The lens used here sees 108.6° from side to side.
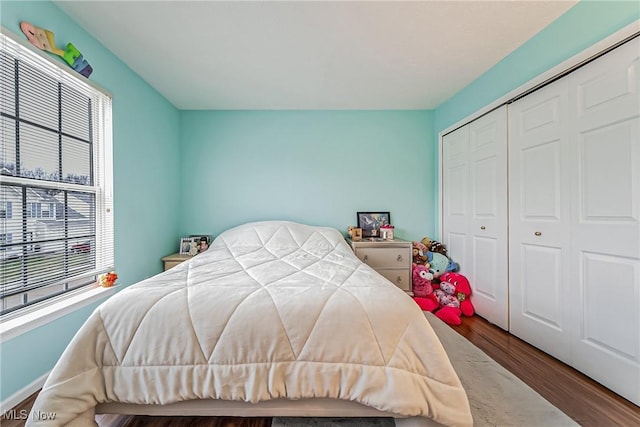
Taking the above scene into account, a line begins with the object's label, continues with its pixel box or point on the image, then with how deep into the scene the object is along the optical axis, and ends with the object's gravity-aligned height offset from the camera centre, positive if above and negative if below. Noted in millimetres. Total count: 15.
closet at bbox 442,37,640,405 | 1294 -63
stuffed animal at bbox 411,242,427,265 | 2771 -499
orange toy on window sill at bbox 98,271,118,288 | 1794 -510
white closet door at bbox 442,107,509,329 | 2088 +39
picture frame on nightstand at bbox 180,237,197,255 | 2746 -372
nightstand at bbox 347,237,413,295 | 2674 -528
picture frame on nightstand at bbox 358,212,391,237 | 3033 -109
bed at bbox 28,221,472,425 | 951 -621
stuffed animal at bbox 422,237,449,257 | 2828 -424
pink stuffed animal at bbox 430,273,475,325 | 2262 -908
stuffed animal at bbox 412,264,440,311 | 2558 -818
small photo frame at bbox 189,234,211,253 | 2795 -331
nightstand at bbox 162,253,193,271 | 2502 -502
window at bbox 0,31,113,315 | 1275 +234
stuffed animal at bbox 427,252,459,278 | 2652 -615
